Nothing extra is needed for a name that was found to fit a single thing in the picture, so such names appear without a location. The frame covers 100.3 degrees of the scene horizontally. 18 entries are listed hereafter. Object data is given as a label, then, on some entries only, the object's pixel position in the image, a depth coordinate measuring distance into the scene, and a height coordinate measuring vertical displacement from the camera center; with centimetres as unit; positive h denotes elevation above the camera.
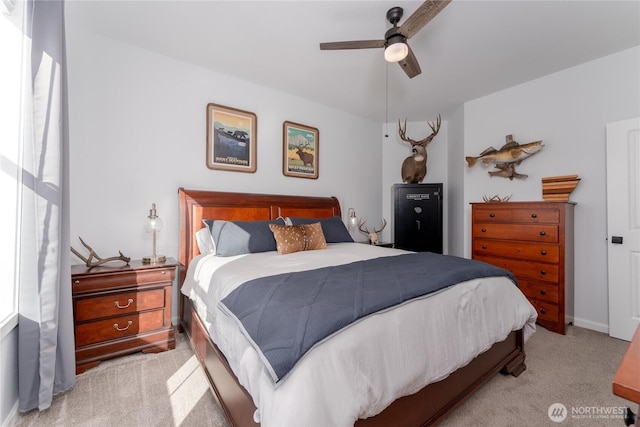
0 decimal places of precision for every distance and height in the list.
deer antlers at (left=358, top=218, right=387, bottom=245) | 401 -31
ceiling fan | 166 +126
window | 151 +38
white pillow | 265 -28
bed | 90 -68
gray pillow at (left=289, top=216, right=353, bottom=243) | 312 -18
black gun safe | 414 -6
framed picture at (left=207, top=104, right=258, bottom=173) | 300 +87
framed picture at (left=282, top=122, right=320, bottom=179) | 359 +88
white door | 255 -11
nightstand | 197 -77
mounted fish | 319 +74
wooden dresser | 268 -39
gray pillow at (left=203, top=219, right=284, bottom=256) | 240 -22
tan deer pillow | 252 -24
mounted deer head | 426 +83
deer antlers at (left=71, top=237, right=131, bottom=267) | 213 -38
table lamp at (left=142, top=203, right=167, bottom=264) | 238 -12
